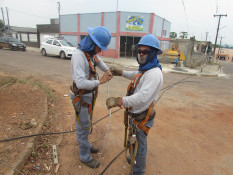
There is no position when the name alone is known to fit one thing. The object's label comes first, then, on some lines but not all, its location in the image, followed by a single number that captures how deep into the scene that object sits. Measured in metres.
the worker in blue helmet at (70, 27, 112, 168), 2.15
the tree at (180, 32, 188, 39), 37.95
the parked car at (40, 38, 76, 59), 13.49
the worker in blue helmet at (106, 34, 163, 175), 1.86
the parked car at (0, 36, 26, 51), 18.34
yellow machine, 14.07
